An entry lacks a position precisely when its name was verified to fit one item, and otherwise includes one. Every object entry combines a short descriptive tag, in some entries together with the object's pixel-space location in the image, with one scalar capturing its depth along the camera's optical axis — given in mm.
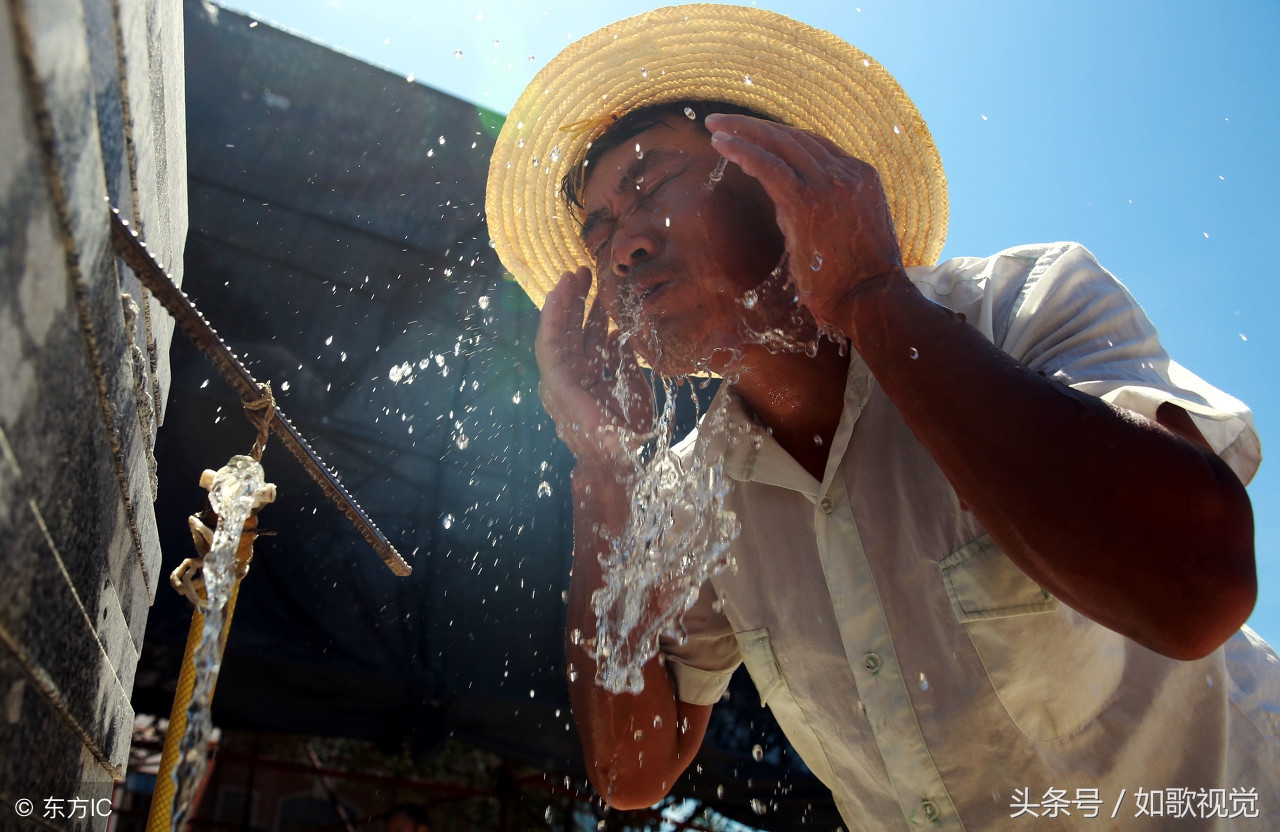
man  418
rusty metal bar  314
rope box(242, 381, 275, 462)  397
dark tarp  1147
